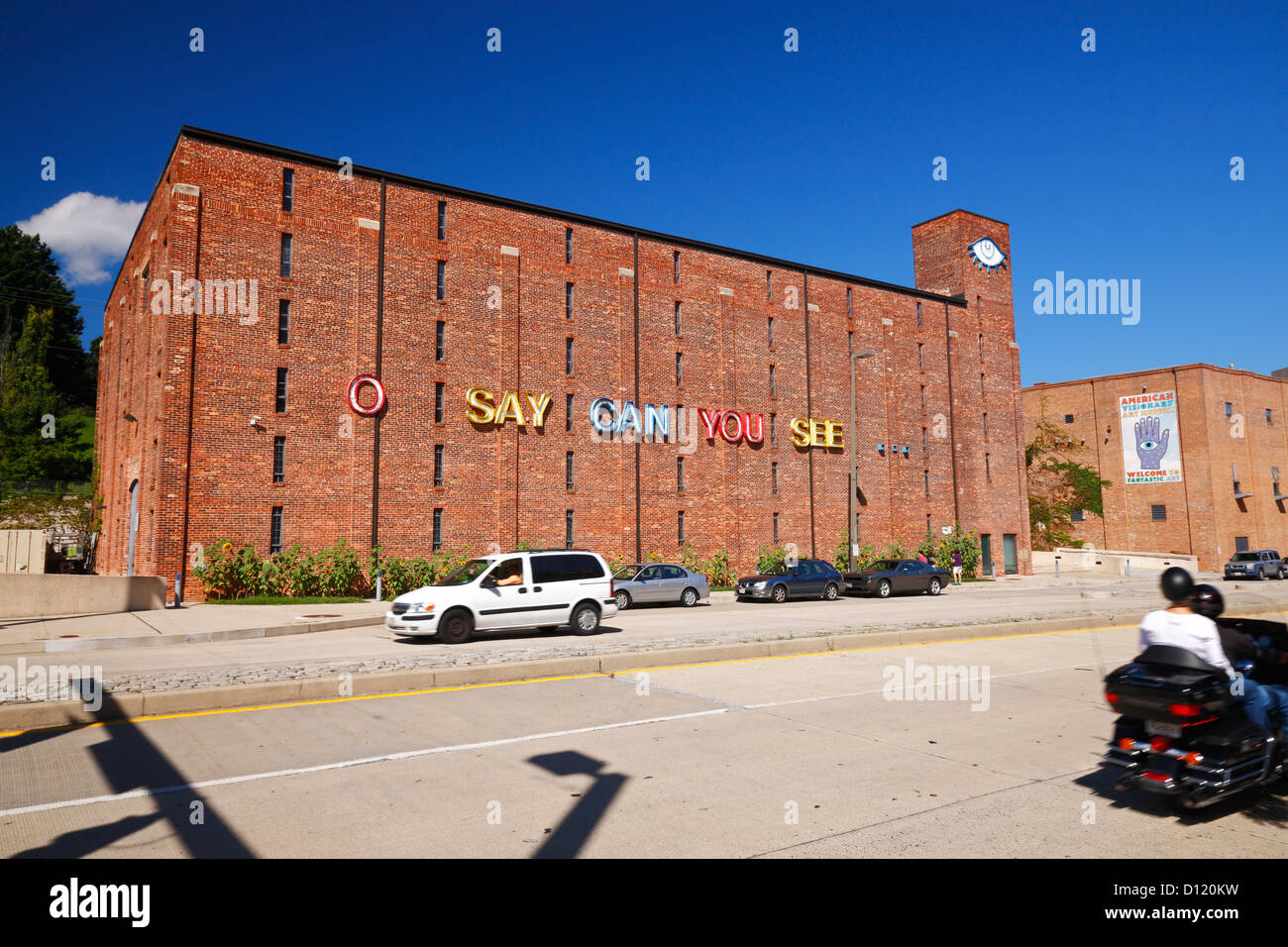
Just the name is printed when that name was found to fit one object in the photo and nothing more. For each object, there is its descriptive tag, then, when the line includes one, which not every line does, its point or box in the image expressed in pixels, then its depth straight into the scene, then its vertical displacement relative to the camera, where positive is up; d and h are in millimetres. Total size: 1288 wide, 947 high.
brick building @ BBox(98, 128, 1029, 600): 26344 +6842
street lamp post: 33031 +1791
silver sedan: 25844 -1446
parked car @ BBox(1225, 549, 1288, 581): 43578 -1981
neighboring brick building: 54938 +5123
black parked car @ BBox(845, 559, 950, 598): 31453 -1660
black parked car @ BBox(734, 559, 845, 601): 28672 -1648
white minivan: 16328 -1140
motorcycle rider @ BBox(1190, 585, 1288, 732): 5836 -1066
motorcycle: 5430 -1443
